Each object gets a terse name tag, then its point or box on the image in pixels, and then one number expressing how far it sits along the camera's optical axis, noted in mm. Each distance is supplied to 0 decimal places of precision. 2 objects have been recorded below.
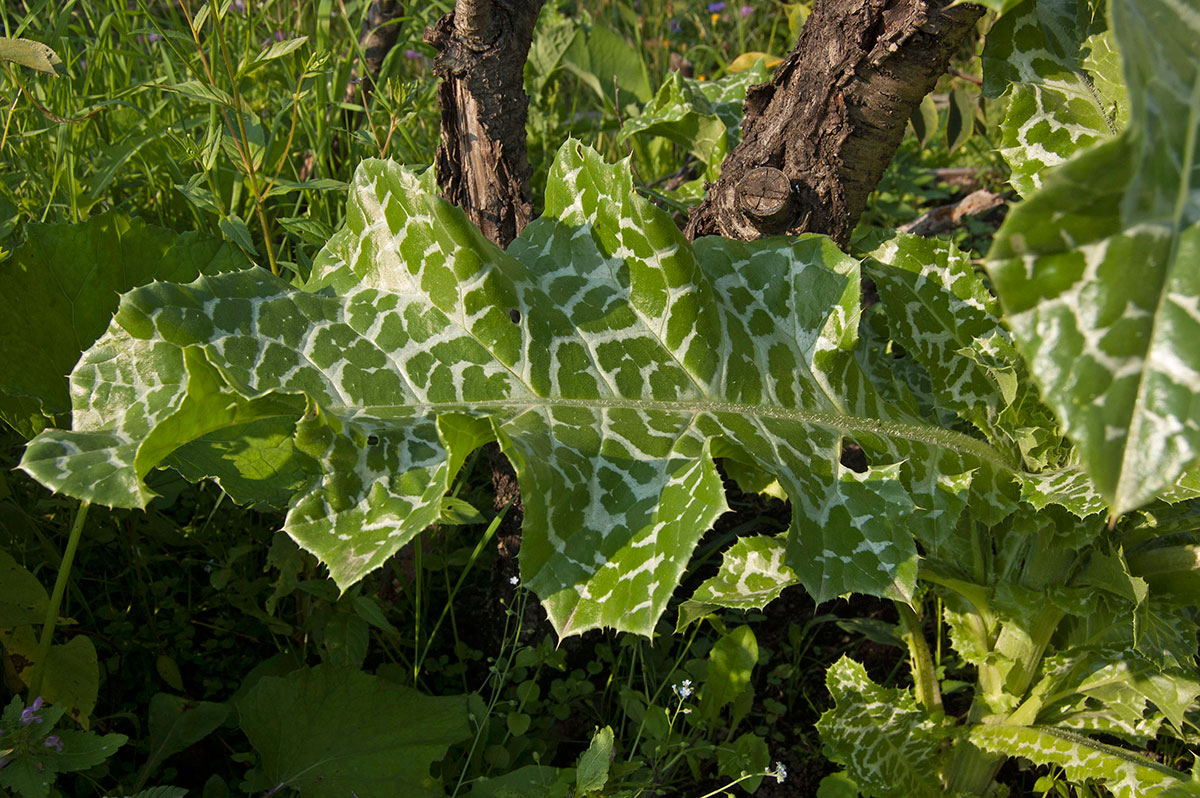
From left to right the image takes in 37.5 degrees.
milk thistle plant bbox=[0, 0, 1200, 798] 836
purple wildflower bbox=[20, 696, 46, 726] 866
